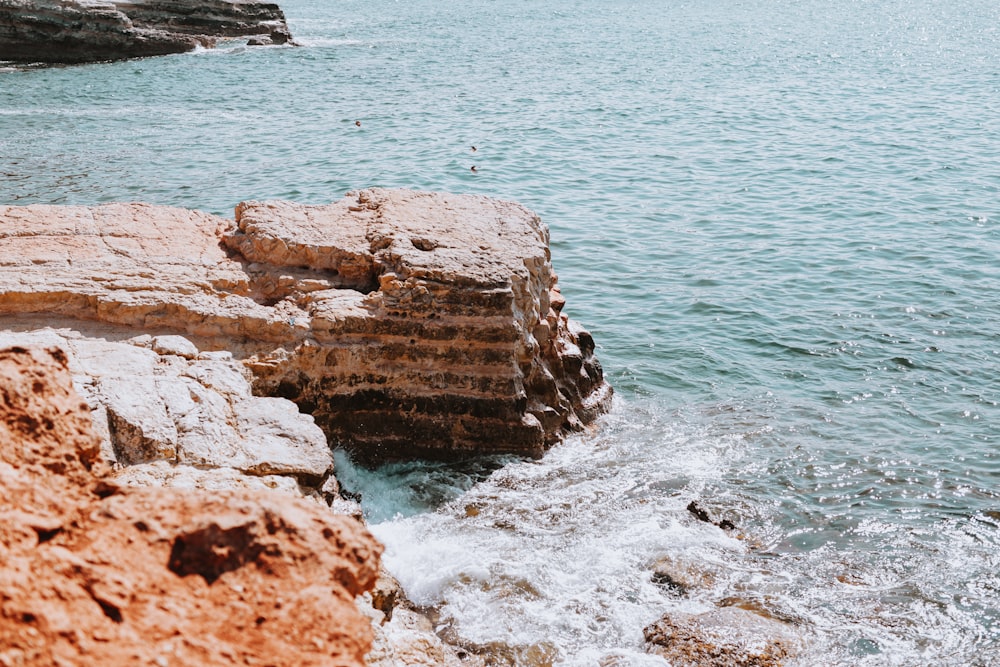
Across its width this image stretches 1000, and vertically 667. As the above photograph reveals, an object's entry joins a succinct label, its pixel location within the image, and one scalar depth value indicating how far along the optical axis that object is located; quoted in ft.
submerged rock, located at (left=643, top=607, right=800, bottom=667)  22.99
